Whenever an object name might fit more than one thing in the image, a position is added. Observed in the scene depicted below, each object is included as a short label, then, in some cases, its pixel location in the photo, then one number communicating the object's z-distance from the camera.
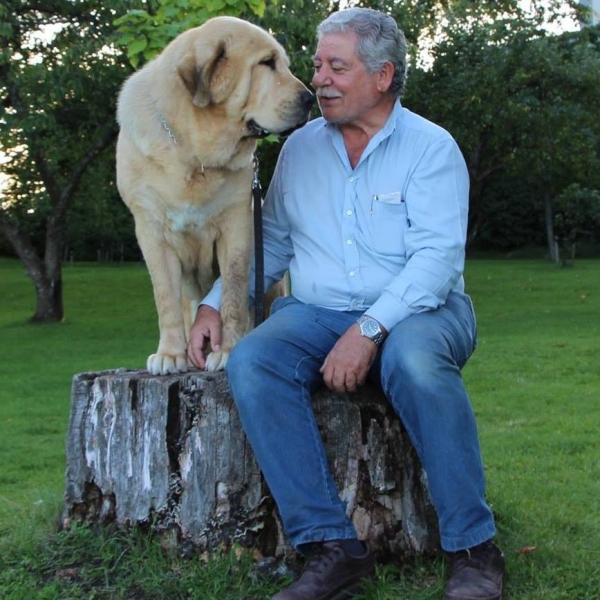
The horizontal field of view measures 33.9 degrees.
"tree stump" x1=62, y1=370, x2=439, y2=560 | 3.27
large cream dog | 3.55
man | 2.89
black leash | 3.63
